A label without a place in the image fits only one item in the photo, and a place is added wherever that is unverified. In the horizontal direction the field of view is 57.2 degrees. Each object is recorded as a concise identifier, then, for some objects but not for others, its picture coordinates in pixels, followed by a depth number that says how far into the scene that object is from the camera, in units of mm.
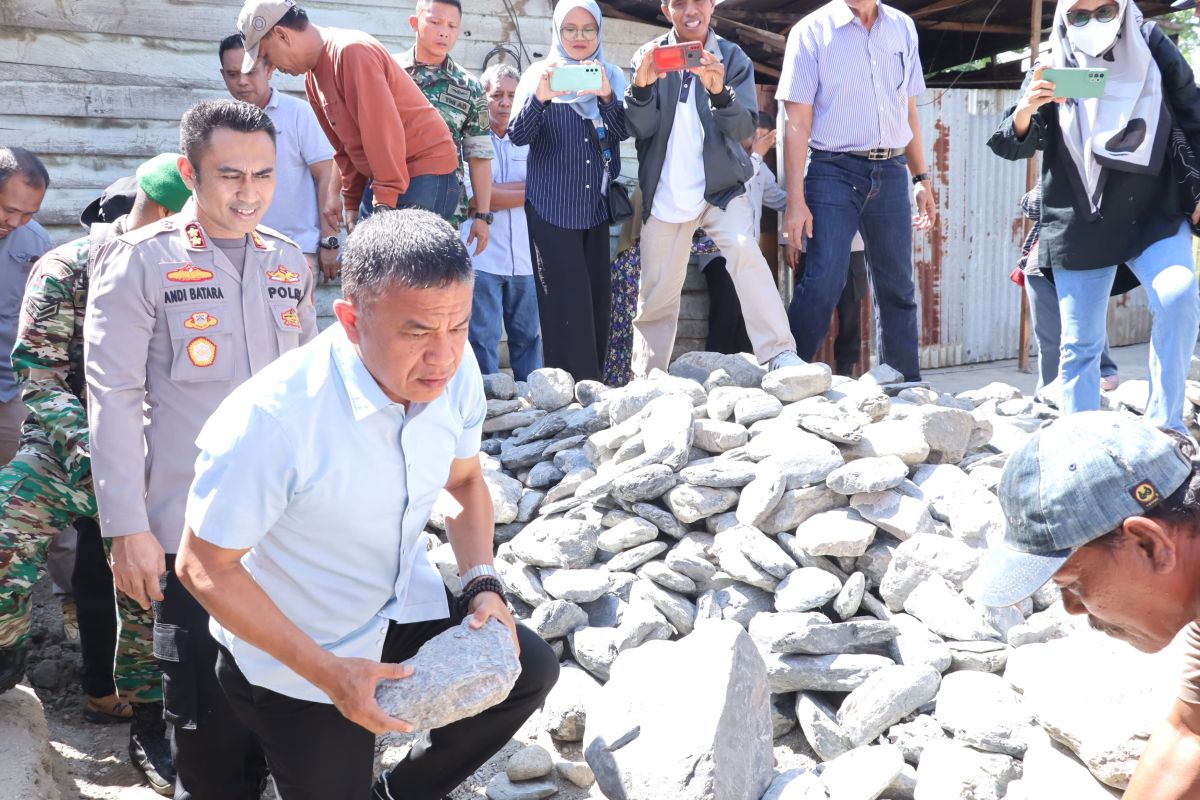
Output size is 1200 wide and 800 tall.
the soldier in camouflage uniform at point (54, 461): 3139
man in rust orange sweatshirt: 4172
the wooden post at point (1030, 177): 7559
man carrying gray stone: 2078
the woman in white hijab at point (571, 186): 4949
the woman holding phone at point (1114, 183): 4168
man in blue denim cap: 1778
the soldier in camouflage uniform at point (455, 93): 4836
